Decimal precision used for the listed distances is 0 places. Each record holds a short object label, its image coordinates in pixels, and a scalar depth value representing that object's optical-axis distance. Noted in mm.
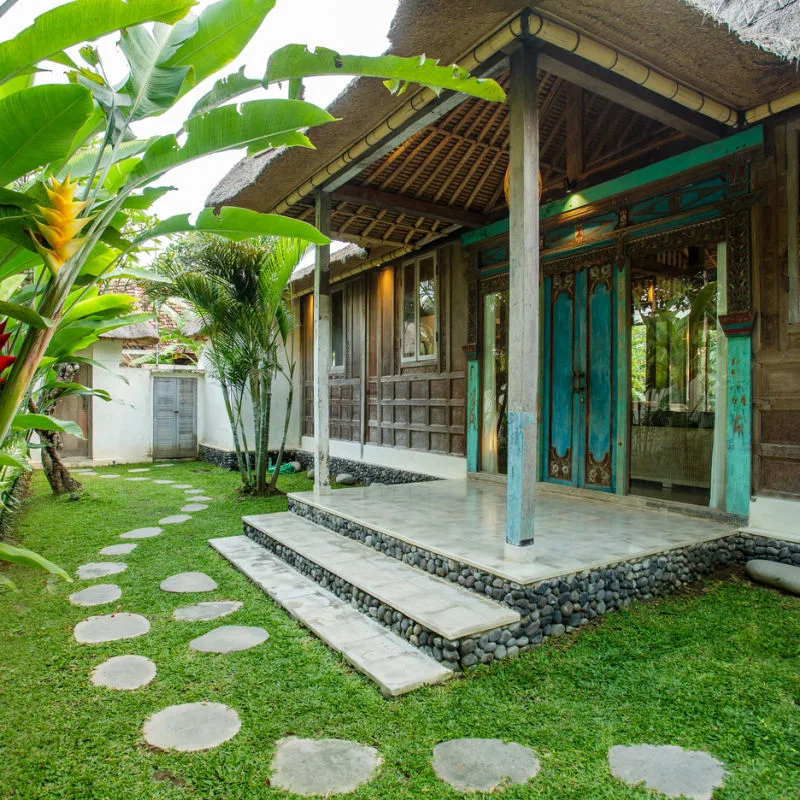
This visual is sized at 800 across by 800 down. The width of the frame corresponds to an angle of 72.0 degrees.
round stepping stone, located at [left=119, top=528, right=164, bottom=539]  4797
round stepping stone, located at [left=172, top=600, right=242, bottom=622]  3014
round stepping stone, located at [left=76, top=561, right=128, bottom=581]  3709
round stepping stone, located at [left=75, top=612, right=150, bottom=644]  2748
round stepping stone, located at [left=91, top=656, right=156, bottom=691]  2293
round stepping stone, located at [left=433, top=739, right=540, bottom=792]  1688
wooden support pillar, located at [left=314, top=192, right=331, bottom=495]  5227
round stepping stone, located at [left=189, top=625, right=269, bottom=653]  2633
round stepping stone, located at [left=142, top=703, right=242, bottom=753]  1881
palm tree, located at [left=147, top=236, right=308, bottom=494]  6176
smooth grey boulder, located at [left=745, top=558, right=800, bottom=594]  3207
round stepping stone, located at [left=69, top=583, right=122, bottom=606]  3236
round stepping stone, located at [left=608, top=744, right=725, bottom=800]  1654
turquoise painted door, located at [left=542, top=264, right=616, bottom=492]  4852
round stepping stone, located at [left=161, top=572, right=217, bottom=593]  3480
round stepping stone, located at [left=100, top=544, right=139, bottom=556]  4257
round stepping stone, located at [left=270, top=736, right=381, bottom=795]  1672
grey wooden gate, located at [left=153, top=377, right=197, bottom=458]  10953
